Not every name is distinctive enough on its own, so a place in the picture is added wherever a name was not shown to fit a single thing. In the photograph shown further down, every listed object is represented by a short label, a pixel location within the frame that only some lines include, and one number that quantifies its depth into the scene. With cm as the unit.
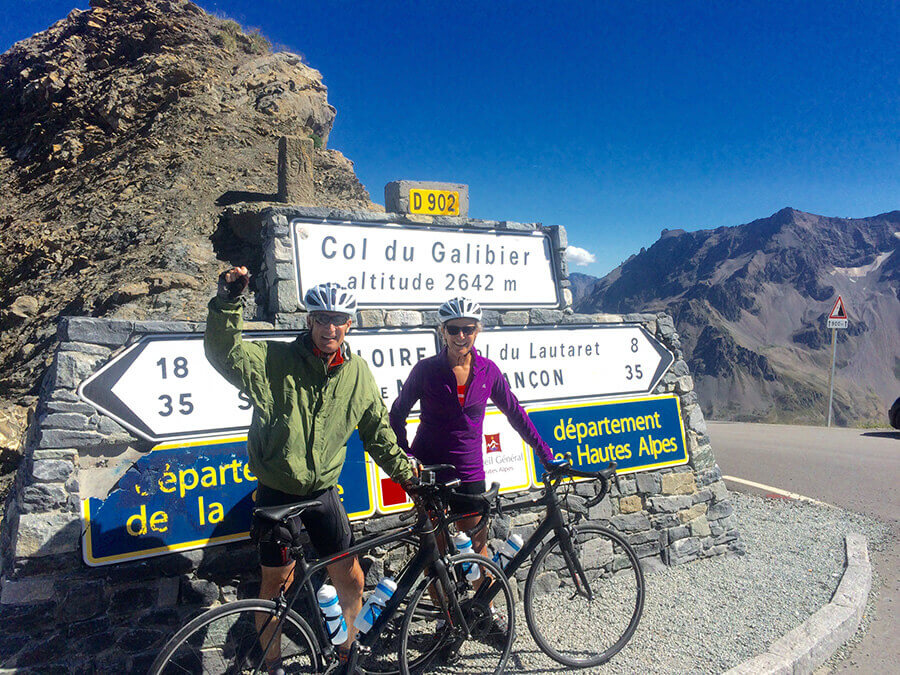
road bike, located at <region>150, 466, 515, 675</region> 233
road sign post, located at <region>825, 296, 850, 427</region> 1329
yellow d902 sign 455
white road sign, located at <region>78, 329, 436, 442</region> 311
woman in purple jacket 327
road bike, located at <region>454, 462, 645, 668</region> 324
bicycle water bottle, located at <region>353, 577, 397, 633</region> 262
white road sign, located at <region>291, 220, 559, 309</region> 400
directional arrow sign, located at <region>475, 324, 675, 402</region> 455
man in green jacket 241
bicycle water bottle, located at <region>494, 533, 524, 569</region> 325
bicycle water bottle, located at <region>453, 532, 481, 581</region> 297
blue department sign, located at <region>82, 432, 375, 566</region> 298
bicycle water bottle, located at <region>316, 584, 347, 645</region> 245
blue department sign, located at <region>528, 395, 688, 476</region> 460
